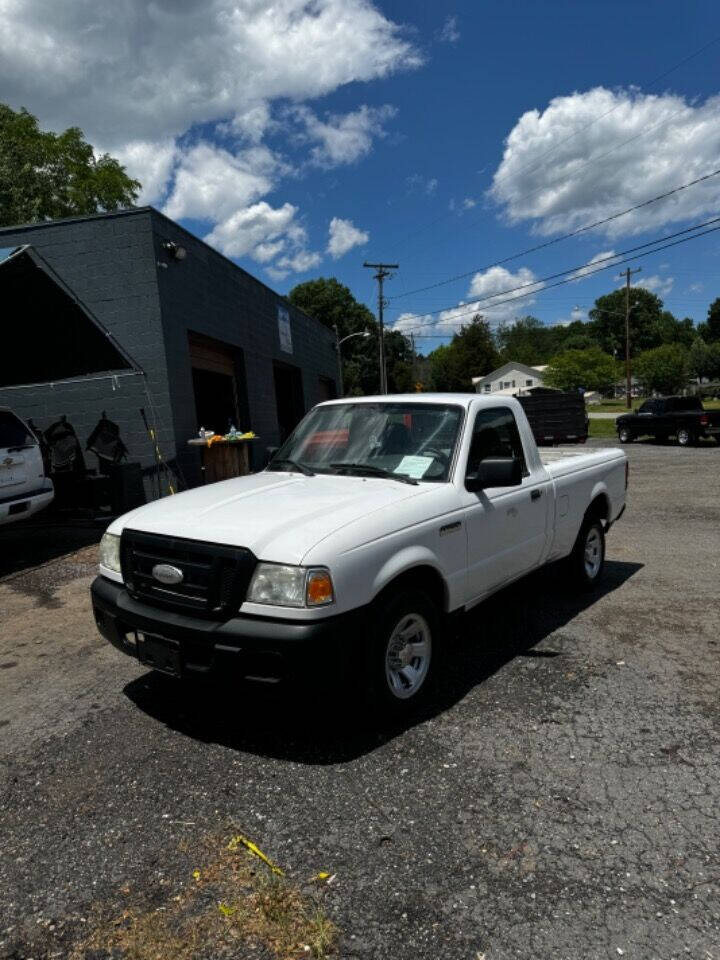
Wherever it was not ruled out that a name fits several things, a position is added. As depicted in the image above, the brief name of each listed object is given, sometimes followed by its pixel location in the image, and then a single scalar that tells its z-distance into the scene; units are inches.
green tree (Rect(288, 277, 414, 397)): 2888.8
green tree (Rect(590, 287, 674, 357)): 5054.1
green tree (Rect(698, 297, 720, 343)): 4106.8
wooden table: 436.5
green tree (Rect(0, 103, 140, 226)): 1048.2
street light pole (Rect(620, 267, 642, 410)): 1887.3
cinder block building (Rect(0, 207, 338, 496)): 380.8
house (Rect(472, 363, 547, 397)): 3599.9
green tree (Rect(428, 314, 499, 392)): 3678.6
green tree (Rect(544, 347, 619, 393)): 3154.5
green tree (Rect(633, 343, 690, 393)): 3373.5
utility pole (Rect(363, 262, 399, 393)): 1919.3
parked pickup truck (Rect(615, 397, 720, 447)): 785.6
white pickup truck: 114.2
